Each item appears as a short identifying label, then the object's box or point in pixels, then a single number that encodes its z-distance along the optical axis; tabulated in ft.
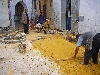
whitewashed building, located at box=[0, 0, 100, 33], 23.75
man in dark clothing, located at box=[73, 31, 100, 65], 13.48
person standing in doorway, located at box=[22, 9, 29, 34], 29.25
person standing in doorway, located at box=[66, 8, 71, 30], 28.79
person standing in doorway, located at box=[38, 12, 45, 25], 31.63
